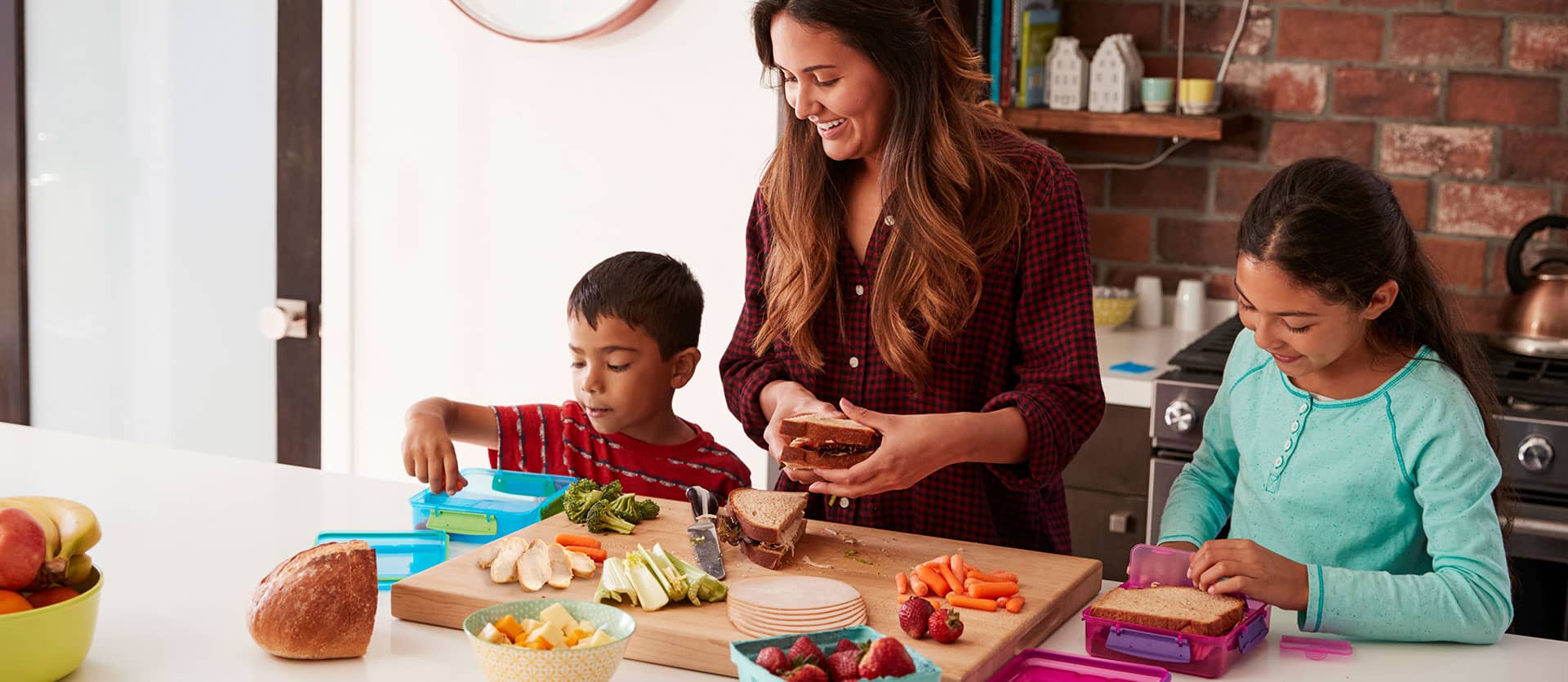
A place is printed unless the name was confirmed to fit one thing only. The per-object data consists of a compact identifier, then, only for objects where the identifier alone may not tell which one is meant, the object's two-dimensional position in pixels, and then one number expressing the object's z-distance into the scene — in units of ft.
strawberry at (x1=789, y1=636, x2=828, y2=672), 3.91
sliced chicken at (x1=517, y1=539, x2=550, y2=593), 4.96
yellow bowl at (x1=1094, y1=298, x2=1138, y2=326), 10.64
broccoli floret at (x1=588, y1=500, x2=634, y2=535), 5.56
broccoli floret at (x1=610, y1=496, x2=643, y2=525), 5.65
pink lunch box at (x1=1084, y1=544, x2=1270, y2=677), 4.50
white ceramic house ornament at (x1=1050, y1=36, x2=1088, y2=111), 10.43
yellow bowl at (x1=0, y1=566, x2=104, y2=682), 4.19
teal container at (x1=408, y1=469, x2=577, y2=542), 5.80
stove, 8.00
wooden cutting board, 4.50
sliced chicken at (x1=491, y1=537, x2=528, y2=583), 5.00
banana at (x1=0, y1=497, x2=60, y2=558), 4.43
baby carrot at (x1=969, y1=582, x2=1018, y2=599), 4.82
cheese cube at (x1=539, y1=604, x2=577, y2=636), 4.32
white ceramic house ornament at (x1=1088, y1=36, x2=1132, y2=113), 10.34
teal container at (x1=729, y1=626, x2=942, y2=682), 3.86
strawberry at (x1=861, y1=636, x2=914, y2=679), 3.82
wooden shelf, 10.00
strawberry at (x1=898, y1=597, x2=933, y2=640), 4.49
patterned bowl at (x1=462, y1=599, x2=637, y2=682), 4.07
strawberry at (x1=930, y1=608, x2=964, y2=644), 4.42
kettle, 9.13
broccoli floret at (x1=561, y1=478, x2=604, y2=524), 5.64
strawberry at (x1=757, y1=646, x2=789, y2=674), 3.86
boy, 6.72
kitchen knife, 5.09
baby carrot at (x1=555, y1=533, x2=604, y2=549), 5.38
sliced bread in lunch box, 4.50
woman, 5.65
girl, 5.21
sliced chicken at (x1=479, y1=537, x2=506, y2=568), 5.17
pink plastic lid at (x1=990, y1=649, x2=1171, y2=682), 4.44
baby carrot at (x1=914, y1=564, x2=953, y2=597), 4.89
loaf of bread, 4.47
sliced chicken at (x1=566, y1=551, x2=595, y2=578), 5.07
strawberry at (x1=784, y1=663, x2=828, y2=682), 3.79
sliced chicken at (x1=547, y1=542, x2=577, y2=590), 4.96
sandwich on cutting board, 5.19
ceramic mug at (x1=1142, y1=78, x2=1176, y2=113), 10.22
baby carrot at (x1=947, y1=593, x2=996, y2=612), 4.76
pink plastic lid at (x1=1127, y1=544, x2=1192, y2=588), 5.06
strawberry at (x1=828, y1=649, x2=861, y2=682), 3.86
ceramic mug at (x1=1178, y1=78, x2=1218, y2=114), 10.09
